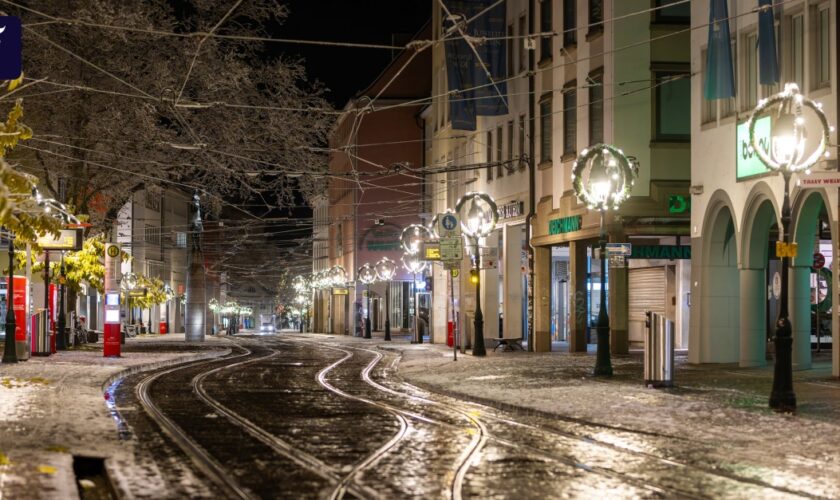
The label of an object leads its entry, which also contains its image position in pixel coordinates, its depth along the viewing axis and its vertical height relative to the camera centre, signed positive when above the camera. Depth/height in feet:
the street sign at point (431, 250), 142.41 +7.37
